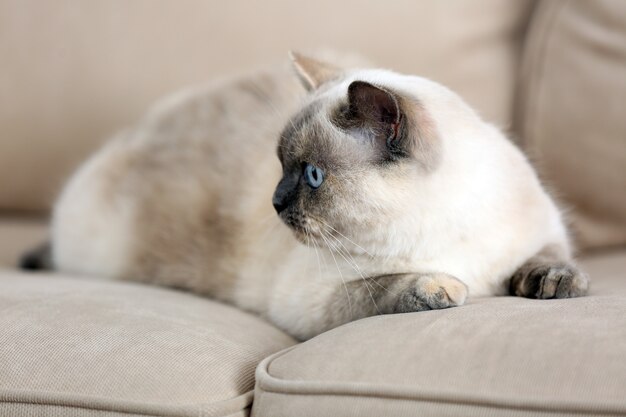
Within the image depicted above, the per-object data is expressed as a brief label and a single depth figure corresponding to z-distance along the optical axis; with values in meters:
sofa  0.86
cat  0.97
